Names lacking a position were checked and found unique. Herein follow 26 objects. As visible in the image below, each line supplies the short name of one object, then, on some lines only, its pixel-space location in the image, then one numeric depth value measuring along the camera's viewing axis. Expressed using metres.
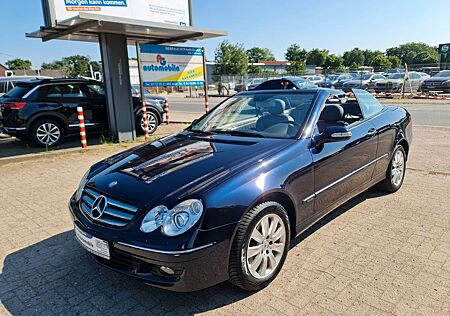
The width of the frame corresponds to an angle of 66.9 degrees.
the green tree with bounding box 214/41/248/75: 40.05
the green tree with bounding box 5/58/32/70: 94.39
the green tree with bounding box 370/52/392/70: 75.00
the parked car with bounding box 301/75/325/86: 33.16
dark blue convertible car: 2.34
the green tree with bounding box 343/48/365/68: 104.86
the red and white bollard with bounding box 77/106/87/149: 8.32
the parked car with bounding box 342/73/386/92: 25.88
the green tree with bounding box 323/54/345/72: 81.88
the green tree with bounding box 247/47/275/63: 107.31
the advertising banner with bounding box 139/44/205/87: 10.34
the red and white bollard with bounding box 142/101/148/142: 9.81
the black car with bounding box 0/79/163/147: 8.37
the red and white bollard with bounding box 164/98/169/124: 12.56
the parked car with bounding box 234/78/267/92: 33.50
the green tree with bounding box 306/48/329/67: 88.12
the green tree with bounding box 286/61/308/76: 57.27
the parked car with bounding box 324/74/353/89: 27.39
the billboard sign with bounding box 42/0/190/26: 7.59
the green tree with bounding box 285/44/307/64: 98.31
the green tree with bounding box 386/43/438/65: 89.31
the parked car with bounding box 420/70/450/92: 22.36
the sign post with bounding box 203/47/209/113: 11.67
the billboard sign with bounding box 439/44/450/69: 38.34
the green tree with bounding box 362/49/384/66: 106.03
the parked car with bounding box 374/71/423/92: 23.64
